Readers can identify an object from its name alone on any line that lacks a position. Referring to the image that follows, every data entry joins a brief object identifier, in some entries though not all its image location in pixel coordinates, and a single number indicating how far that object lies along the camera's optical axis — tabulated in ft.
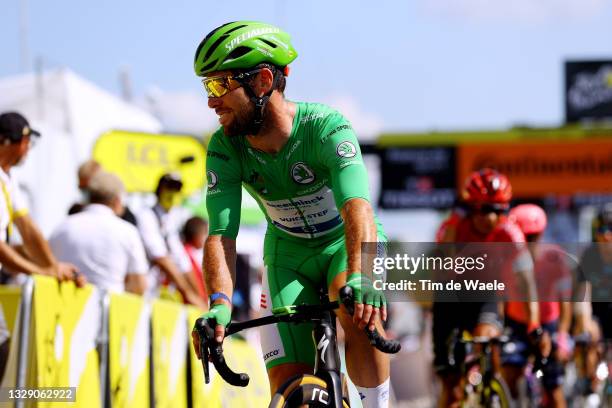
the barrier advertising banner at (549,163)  118.32
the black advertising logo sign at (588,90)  140.15
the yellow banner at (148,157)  53.21
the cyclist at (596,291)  39.01
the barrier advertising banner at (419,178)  116.26
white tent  51.34
